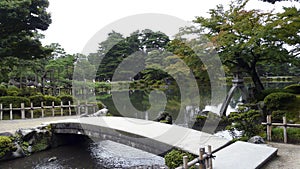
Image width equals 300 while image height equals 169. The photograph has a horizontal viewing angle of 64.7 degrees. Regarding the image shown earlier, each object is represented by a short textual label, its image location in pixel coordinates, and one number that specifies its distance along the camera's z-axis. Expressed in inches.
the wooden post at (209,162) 157.8
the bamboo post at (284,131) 242.1
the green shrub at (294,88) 486.5
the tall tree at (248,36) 388.5
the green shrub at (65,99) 527.7
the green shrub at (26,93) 508.0
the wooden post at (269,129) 253.6
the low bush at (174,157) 189.0
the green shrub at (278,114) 334.6
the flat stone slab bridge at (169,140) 179.8
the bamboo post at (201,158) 151.2
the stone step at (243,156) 166.6
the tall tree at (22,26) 342.6
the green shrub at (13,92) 486.6
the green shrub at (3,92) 484.4
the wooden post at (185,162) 135.6
